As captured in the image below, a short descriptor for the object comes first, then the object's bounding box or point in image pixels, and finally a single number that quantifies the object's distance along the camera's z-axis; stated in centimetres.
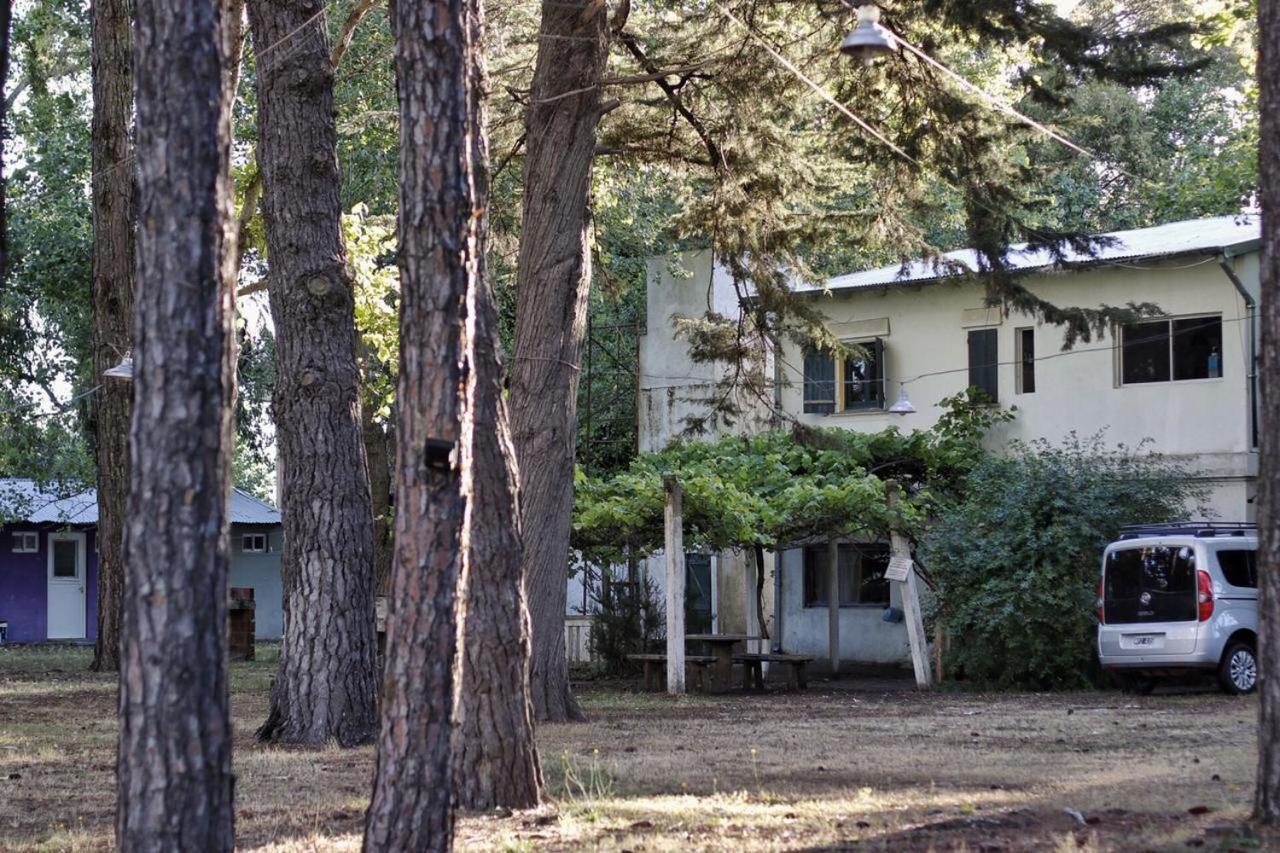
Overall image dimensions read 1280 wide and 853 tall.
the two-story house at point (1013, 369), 2639
